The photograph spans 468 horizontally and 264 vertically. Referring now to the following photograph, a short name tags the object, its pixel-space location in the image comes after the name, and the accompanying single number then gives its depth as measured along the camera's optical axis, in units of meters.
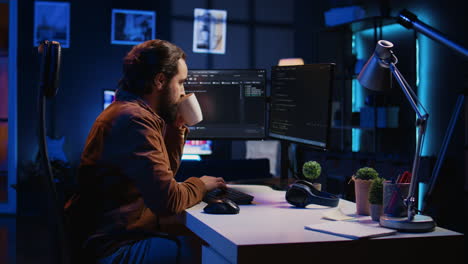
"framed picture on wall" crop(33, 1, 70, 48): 5.75
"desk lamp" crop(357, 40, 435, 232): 1.48
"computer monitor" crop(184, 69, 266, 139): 2.72
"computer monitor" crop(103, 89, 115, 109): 5.55
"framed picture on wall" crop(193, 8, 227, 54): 6.27
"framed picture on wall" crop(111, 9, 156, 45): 5.95
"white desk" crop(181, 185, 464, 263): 1.35
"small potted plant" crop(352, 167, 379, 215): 1.75
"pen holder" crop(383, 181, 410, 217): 1.53
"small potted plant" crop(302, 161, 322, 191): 2.16
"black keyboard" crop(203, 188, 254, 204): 2.00
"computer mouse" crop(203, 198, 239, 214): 1.77
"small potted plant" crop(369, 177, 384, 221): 1.63
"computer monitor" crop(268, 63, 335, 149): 2.11
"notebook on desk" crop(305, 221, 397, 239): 1.42
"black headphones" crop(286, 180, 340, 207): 1.92
